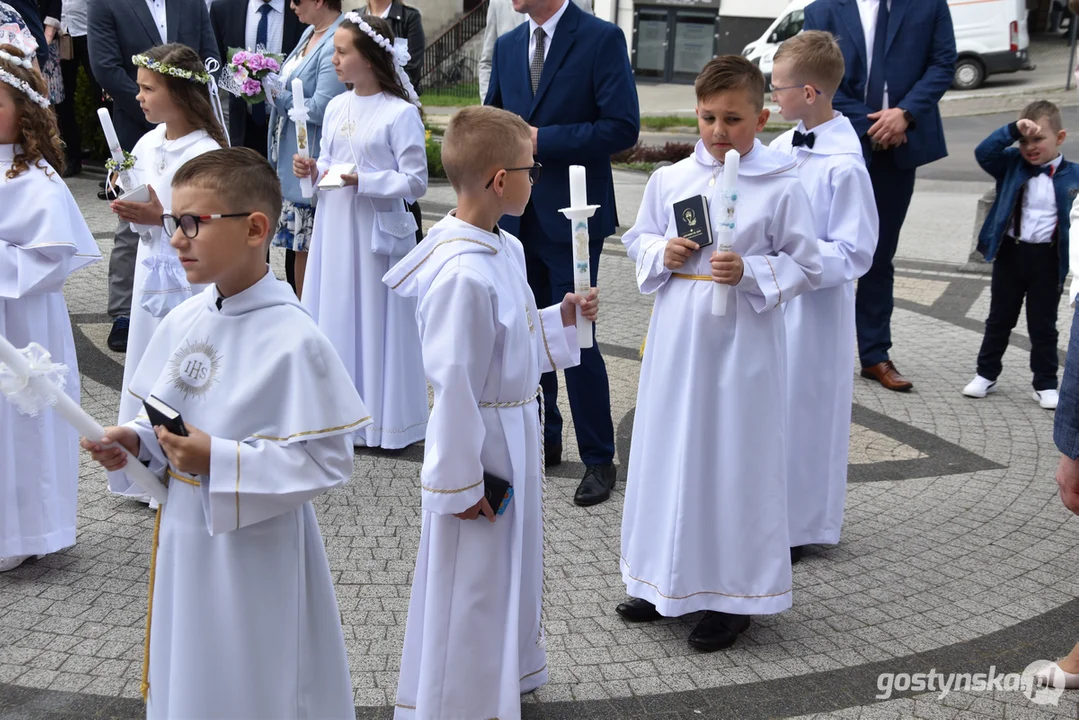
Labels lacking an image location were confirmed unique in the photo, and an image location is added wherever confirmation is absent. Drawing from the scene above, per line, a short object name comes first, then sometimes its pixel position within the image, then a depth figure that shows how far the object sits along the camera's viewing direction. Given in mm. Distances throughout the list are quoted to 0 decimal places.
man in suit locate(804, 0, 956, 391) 7297
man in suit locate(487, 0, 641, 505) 5590
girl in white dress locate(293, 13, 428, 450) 6043
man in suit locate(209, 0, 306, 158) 8609
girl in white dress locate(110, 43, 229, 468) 5027
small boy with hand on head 7020
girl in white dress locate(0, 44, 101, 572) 4523
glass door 32156
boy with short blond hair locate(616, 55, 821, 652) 4152
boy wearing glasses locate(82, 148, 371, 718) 2801
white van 25094
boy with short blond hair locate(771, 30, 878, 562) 4914
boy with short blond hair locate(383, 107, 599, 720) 3281
